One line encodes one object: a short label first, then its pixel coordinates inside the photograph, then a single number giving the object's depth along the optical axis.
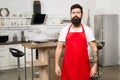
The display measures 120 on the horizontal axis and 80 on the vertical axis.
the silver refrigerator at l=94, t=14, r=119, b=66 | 7.02
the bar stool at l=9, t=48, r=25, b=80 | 4.70
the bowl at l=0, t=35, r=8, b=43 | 6.57
